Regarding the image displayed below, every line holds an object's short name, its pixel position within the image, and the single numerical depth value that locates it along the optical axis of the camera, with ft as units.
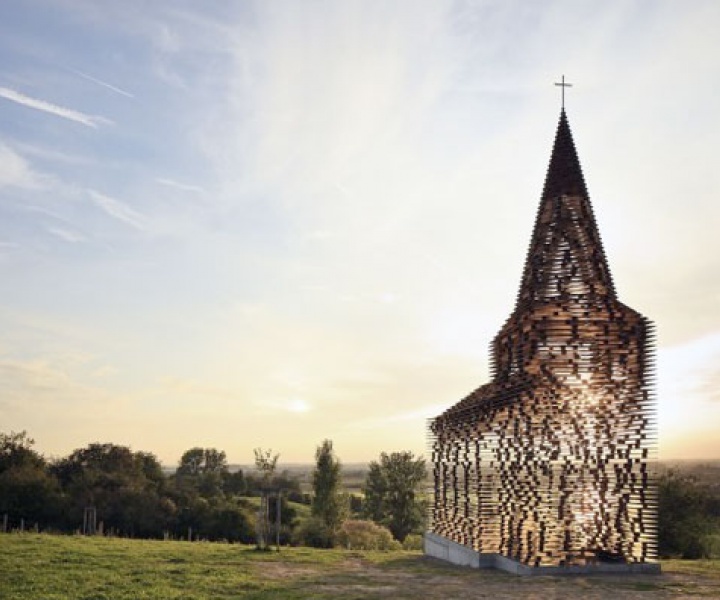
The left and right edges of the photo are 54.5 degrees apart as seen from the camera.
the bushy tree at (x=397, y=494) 164.96
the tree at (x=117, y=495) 131.95
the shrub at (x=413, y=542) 130.11
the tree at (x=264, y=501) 76.69
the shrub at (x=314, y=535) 115.03
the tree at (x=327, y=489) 136.26
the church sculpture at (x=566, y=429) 60.18
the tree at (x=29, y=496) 126.41
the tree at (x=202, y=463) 219.24
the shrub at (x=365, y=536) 123.34
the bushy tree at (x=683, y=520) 88.22
